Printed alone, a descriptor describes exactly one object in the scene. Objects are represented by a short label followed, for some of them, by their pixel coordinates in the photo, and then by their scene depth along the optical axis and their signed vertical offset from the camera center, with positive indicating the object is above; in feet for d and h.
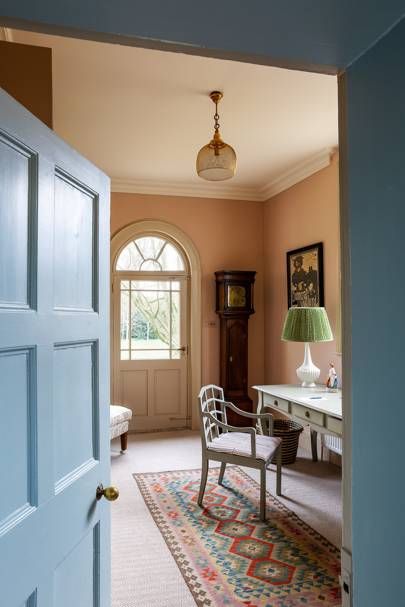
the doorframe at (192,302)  19.26 +0.56
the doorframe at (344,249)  3.44 +0.51
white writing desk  11.10 -2.30
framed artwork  15.71 +1.36
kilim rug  7.93 -4.60
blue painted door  3.52 -0.47
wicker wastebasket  14.79 -3.87
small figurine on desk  13.94 -1.93
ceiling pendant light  11.37 +3.76
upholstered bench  15.17 -3.45
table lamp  13.70 -0.31
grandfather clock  18.81 -0.57
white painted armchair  10.82 -3.16
